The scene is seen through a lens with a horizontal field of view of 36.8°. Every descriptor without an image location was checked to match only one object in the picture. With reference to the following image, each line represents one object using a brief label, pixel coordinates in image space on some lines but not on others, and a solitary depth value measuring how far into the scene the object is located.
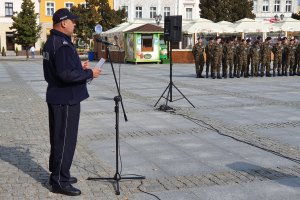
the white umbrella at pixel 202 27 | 34.42
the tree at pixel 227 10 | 57.66
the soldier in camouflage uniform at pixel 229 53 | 20.06
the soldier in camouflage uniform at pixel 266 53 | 20.83
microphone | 5.30
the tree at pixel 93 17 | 43.00
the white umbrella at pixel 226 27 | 35.48
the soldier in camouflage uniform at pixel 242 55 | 20.33
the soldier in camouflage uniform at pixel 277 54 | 21.59
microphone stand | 5.08
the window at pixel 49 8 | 56.53
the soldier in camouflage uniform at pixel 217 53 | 19.56
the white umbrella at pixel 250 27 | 35.38
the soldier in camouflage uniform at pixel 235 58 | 20.48
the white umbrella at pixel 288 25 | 35.38
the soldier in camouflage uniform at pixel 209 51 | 19.73
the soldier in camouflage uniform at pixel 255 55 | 20.72
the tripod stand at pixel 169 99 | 11.00
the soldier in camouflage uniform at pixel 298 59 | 21.77
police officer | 4.64
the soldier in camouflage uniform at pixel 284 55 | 21.76
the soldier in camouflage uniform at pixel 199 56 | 19.91
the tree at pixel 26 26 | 42.00
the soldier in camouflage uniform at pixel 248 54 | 20.63
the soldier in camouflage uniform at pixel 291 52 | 21.66
